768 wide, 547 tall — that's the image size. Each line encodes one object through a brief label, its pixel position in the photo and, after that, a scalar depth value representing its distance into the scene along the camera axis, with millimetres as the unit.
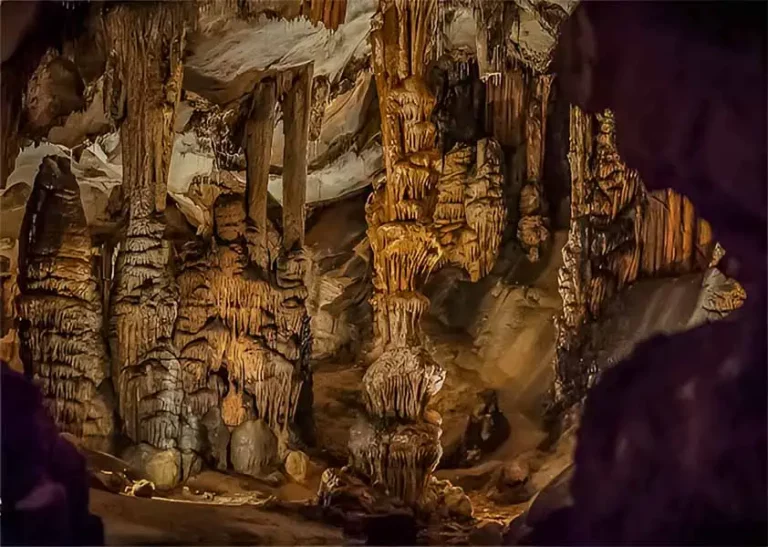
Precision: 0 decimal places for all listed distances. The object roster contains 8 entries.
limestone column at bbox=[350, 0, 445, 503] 5734
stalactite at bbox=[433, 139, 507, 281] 9109
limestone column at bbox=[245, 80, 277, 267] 7715
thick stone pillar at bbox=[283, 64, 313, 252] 7793
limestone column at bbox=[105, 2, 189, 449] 6387
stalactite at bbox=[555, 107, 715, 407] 7941
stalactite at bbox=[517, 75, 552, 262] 9152
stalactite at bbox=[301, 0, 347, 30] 5953
